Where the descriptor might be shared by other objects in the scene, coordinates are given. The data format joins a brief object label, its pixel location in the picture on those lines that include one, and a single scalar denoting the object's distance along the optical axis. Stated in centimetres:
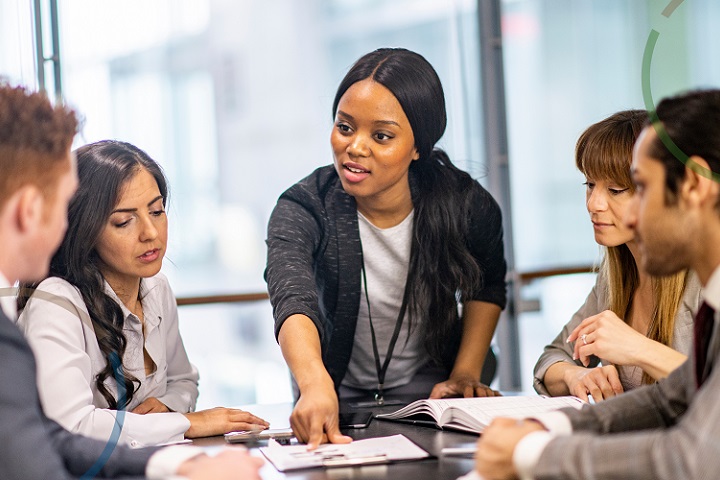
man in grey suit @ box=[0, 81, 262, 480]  176
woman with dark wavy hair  208
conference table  191
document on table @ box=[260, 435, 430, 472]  196
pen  199
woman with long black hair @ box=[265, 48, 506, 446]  243
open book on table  211
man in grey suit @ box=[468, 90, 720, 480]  171
